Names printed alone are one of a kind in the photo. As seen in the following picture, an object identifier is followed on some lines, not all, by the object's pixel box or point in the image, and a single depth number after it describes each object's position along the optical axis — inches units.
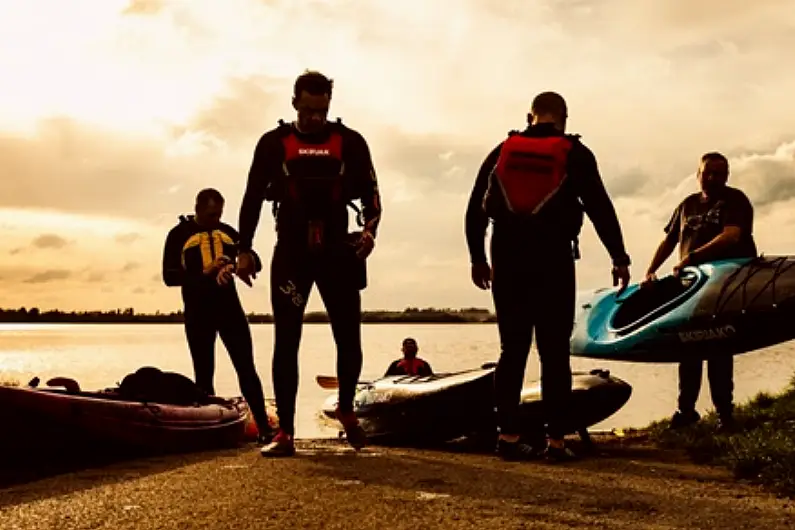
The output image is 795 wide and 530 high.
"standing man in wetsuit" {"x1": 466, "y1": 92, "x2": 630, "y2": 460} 237.5
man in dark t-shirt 309.6
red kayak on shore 253.8
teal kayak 313.4
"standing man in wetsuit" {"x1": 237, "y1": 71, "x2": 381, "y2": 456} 240.1
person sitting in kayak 508.8
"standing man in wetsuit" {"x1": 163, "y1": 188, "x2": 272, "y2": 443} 322.0
